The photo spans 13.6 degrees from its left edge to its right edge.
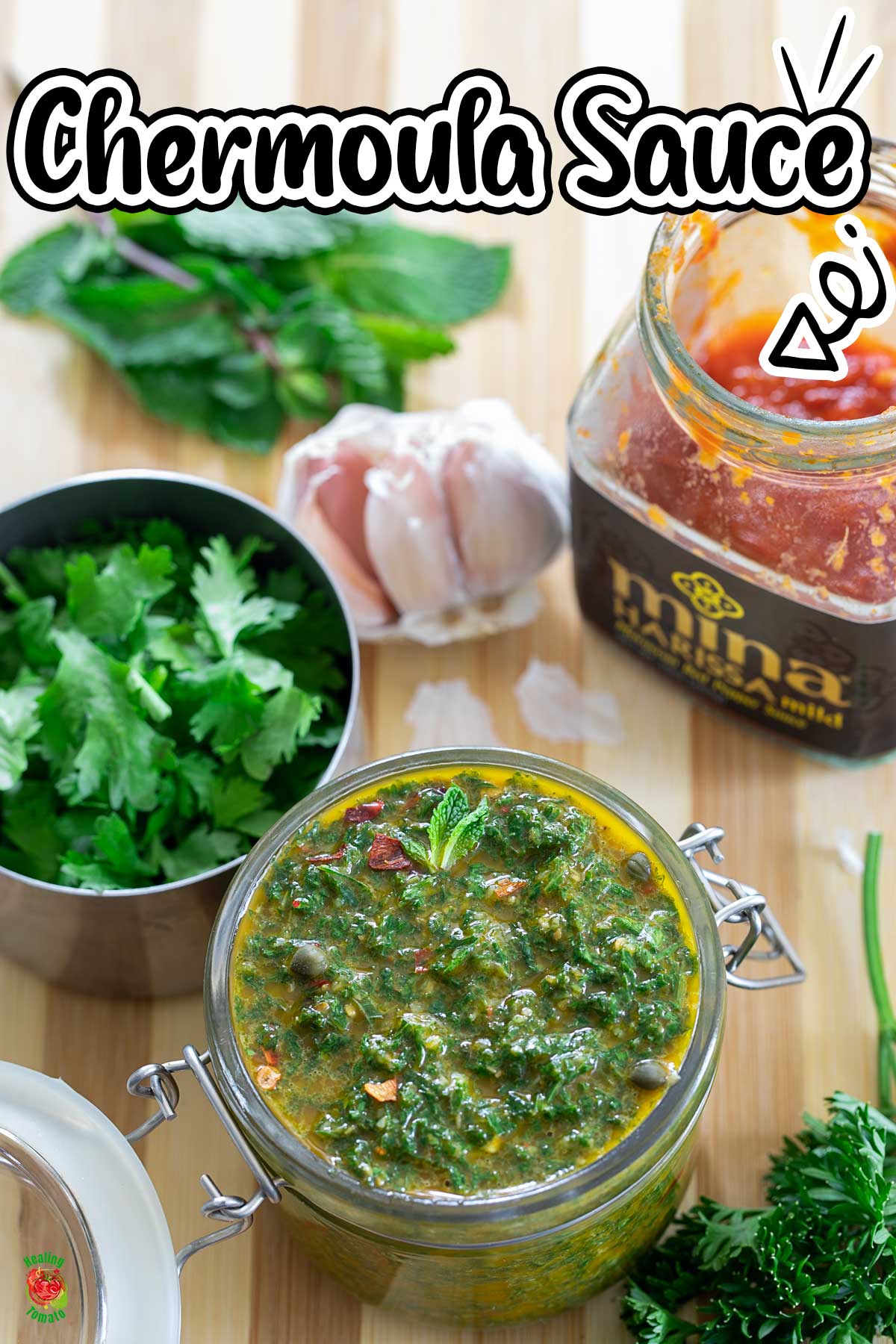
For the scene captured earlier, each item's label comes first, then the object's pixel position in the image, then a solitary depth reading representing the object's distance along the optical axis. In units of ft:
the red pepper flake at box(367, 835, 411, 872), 1.97
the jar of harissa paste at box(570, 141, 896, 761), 2.04
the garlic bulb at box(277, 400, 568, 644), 2.24
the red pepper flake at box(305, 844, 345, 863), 1.98
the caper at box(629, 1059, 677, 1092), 1.90
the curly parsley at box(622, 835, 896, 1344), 2.00
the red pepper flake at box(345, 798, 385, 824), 1.99
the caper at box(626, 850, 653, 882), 1.97
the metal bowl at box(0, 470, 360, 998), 2.08
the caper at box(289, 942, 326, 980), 1.93
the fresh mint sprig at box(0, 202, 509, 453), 2.36
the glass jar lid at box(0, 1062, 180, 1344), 1.96
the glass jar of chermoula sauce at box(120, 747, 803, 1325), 1.90
